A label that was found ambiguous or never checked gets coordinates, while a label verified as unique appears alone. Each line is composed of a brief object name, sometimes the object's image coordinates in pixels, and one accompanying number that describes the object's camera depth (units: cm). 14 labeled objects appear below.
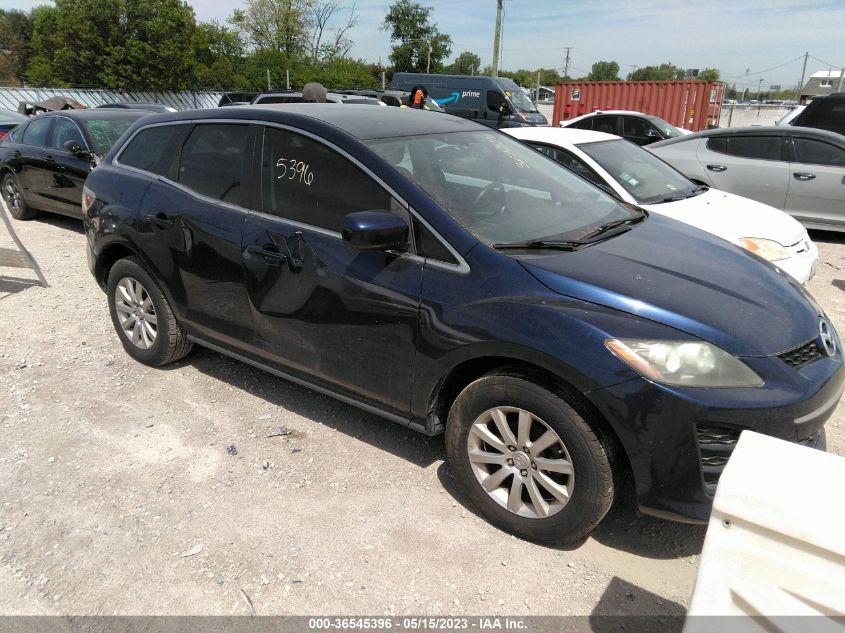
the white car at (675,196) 512
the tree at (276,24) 4250
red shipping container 1889
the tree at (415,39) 5700
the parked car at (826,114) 1037
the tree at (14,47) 4484
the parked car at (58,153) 774
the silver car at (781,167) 784
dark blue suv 233
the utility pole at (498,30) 3009
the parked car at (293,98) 1357
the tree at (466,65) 6062
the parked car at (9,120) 1198
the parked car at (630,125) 1366
